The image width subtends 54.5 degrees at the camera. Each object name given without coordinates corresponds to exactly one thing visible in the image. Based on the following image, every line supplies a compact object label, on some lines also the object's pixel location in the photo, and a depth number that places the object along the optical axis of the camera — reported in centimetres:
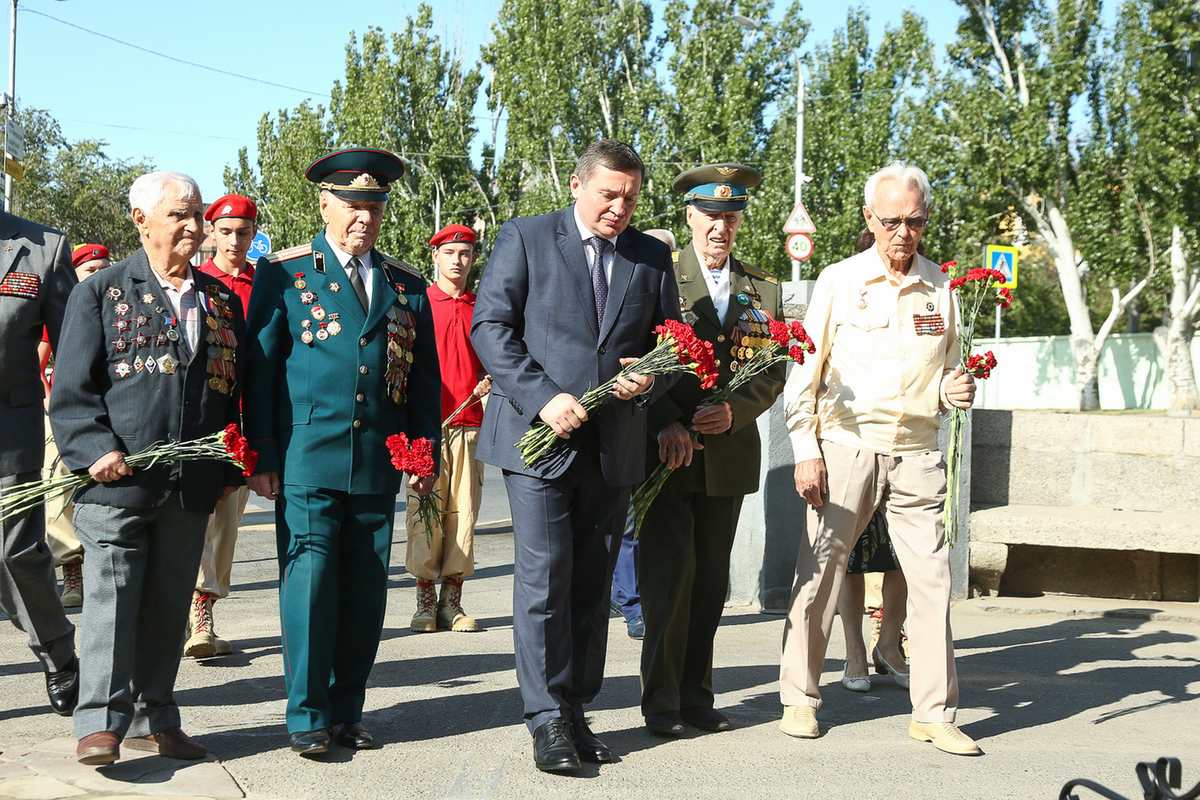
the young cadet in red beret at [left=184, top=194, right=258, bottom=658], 554
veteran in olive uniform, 446
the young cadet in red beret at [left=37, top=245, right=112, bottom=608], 686
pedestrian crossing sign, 1434
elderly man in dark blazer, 375
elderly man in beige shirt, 440
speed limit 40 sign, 1994
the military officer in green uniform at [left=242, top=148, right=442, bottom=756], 399
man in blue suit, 398
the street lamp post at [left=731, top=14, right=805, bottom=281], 2729
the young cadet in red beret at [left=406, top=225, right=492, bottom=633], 642
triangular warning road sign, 1999
